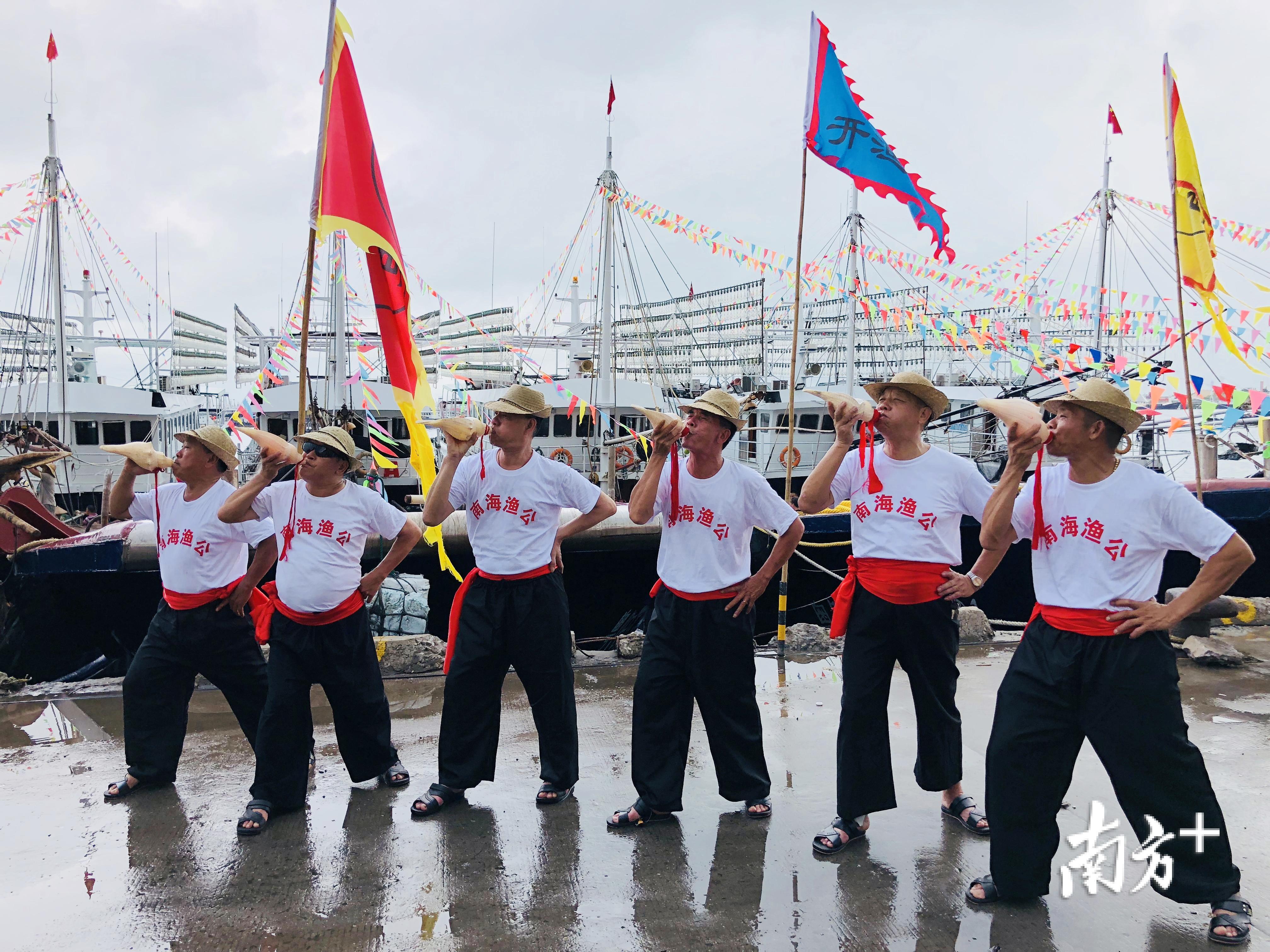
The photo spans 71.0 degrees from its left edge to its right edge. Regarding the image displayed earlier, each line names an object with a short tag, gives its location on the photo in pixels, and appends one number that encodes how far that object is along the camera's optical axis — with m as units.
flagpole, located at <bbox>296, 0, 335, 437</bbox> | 3.76
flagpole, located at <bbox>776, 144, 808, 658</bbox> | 4.22
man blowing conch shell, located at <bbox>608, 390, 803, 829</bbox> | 3.51
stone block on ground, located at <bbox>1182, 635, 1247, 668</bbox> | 5.49
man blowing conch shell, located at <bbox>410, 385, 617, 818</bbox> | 3.69
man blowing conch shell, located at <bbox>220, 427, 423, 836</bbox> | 3.55
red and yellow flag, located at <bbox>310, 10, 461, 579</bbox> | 4.02
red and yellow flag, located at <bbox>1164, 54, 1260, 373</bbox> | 4.96
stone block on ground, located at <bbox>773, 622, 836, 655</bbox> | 6.23
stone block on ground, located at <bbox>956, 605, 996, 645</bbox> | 6.45
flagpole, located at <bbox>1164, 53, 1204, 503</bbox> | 4.65
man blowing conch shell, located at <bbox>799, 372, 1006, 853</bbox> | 3.30
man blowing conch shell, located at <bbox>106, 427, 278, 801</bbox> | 3.77
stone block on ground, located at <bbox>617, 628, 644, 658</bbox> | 5.98
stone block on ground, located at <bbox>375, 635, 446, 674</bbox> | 5.64
